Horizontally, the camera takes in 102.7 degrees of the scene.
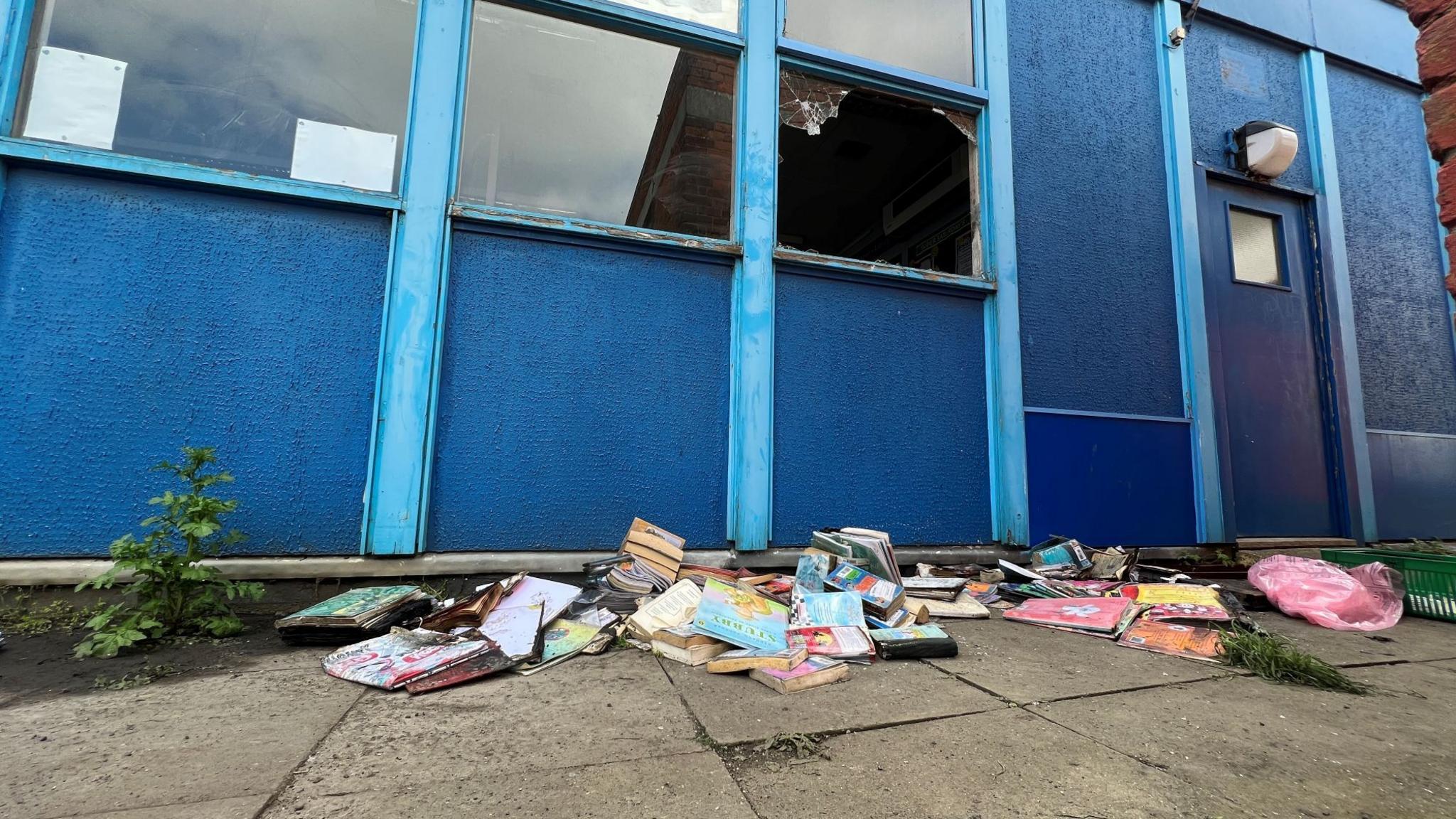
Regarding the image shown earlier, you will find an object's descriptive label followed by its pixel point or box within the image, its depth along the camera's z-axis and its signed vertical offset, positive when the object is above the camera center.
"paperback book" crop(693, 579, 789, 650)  2.25 -0.57
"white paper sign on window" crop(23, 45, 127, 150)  2.68 +1.70
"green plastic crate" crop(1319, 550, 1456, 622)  3.20 -0.49
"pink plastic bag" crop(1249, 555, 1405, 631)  3.10 -0.55
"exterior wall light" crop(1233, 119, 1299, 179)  4.81 +2.85
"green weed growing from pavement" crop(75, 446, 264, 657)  2.27 -0.46
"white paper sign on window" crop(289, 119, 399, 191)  3.00 +1.63
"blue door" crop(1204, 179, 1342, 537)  4.76 +1.07
